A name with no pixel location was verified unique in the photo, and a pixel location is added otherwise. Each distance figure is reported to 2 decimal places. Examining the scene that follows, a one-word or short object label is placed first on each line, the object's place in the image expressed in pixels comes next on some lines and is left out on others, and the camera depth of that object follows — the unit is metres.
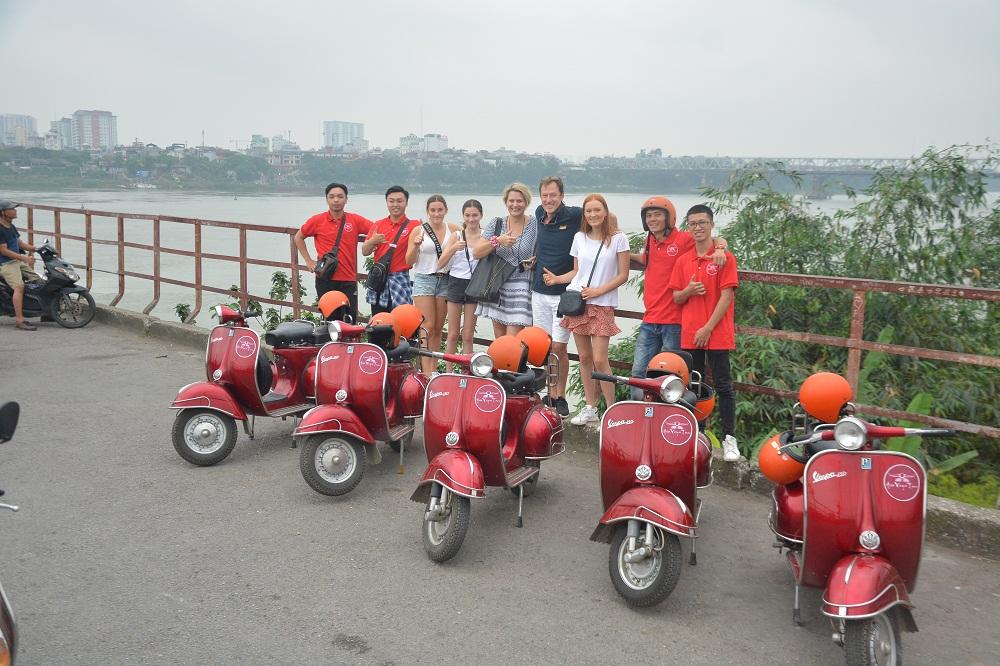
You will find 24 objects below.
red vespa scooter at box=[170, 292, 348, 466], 5.95
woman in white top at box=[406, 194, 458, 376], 7.28
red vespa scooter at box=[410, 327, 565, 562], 4.56
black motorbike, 10.95
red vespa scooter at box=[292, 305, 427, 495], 5.41
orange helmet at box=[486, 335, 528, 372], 5.14
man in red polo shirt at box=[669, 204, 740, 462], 5.41
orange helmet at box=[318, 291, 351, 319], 6.22
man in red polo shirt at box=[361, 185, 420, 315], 7.55
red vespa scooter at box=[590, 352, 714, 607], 4.03
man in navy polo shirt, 6.47
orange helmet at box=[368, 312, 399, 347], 5.96
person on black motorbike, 10.83
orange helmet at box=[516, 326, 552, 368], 5.31
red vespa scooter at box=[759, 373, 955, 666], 3.44
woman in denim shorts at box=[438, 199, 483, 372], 6.98
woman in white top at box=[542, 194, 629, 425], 6.11
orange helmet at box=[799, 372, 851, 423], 4.03
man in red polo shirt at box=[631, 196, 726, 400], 5.78
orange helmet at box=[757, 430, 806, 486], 4.15
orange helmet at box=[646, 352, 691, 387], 4.52
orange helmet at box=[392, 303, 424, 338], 6.12
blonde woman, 6.73
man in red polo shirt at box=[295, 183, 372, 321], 7.92
